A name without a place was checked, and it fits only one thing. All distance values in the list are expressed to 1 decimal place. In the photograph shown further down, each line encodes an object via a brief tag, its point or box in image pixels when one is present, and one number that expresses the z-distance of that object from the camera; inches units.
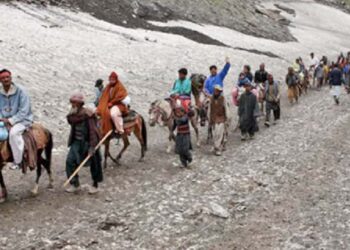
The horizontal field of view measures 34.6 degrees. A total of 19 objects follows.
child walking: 555.2
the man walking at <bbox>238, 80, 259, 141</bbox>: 714.2
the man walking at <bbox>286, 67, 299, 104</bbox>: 1015.0
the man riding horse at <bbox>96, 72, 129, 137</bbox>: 529.7
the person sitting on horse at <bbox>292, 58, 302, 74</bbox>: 1166.6
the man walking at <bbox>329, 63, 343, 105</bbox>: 977.5
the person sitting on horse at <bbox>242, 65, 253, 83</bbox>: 837.6
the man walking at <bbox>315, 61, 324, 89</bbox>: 1307.8
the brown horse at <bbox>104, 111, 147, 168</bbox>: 554.3
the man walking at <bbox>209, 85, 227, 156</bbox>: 639.8
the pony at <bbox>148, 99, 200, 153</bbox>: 613.0
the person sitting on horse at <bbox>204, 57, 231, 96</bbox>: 689.0
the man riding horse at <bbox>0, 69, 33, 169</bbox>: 427.5
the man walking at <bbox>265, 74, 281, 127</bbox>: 838.5
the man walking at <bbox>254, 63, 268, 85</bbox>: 898.7
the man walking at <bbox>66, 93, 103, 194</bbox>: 456.8
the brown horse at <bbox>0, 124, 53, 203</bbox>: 428.1
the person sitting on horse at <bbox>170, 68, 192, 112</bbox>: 642.2
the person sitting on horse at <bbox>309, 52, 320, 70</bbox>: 1336.1
